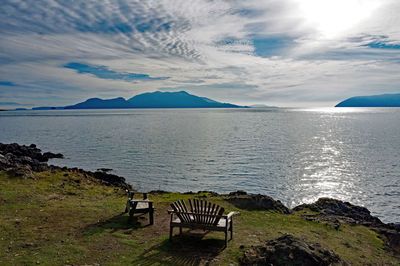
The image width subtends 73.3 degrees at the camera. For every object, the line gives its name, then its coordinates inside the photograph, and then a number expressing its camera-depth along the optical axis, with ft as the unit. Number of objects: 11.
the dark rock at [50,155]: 151.17
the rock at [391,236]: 44.73
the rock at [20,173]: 60.39
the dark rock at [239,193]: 69.95
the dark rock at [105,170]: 119.90
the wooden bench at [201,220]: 32.22
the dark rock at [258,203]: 53.93
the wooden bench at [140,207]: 41.34
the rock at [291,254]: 27.86
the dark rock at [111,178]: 92.89
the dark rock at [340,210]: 62.34
